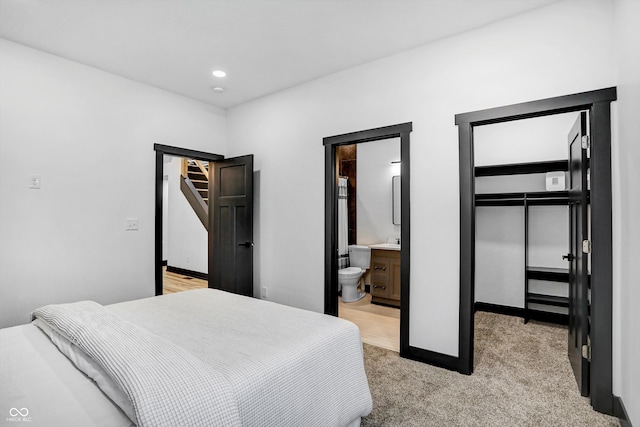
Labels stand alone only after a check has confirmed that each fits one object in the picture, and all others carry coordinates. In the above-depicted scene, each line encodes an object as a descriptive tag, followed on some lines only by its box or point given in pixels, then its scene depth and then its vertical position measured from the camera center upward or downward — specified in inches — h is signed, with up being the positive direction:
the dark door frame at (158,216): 148.4 -1.0
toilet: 190.5 -33.4
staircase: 257.1 +23.0
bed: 44.2 -25.1
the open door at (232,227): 160.0 -6.4
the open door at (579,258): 89.0 -12.6
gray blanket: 42.5 -23.1
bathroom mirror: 203.0 +10.3
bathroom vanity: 181.5 -34.8
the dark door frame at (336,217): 116.3 -1.3
